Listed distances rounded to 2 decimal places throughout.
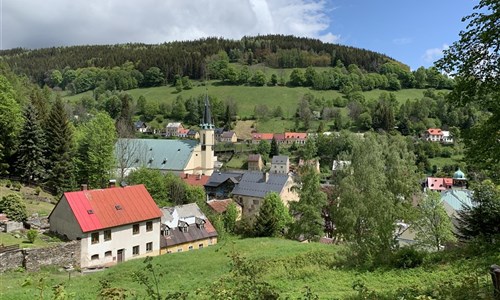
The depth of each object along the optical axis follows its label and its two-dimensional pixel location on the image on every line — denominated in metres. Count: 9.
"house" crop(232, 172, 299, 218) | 51.72
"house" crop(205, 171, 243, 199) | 58.81
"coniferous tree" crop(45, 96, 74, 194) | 40.56
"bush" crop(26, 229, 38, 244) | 23.47
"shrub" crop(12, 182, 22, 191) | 36.47
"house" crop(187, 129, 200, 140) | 122.21
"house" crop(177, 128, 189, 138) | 122.31
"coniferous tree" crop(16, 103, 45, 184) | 39.41
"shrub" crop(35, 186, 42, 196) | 37.18
